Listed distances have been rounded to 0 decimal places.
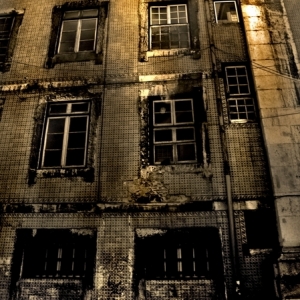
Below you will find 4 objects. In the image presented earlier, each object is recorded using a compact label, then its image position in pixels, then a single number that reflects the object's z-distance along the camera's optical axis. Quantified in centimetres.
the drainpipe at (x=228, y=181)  619
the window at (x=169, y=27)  890
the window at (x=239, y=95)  773
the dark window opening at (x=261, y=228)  653
